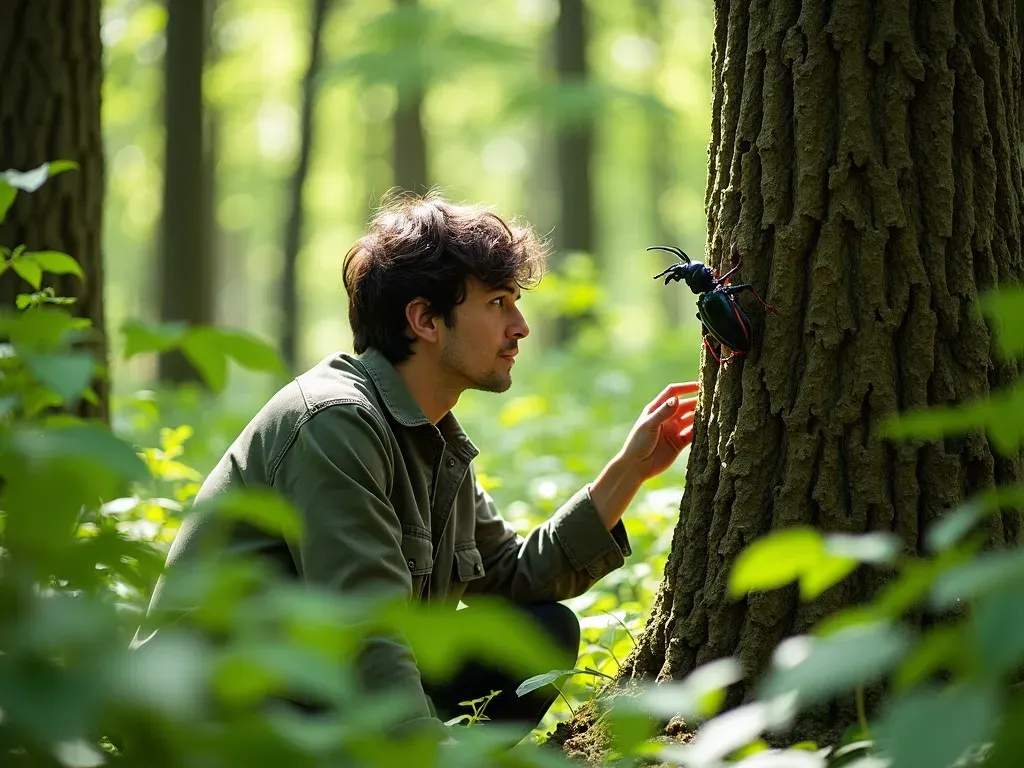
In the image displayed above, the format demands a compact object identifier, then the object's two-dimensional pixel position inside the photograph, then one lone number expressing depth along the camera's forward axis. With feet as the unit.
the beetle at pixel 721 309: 10.24
